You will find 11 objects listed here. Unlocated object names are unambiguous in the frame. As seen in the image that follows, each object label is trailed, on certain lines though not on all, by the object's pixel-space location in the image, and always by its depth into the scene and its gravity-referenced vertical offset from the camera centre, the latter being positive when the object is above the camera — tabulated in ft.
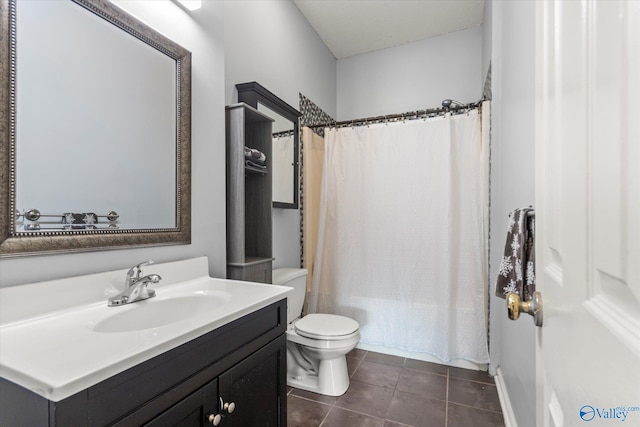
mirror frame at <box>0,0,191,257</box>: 2.82 +0.54
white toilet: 6.10 -2.67
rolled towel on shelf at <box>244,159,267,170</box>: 5.68 +0.90
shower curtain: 7.32 -0.58
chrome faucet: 3.49 -0.88
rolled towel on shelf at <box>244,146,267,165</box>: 5.67 +1.07
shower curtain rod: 7.47 +2.49
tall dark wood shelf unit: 5.37 +0.23
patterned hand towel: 3.30 -0.48
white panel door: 0.93 +0.00
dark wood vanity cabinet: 2.01 -1.46
